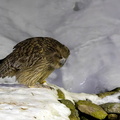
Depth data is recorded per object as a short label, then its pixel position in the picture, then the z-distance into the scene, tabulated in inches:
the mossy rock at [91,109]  490.0
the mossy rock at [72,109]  432.4
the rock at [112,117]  502.5
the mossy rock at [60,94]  491.6
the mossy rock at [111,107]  504.9
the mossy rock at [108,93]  553.7
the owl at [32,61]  479.6
